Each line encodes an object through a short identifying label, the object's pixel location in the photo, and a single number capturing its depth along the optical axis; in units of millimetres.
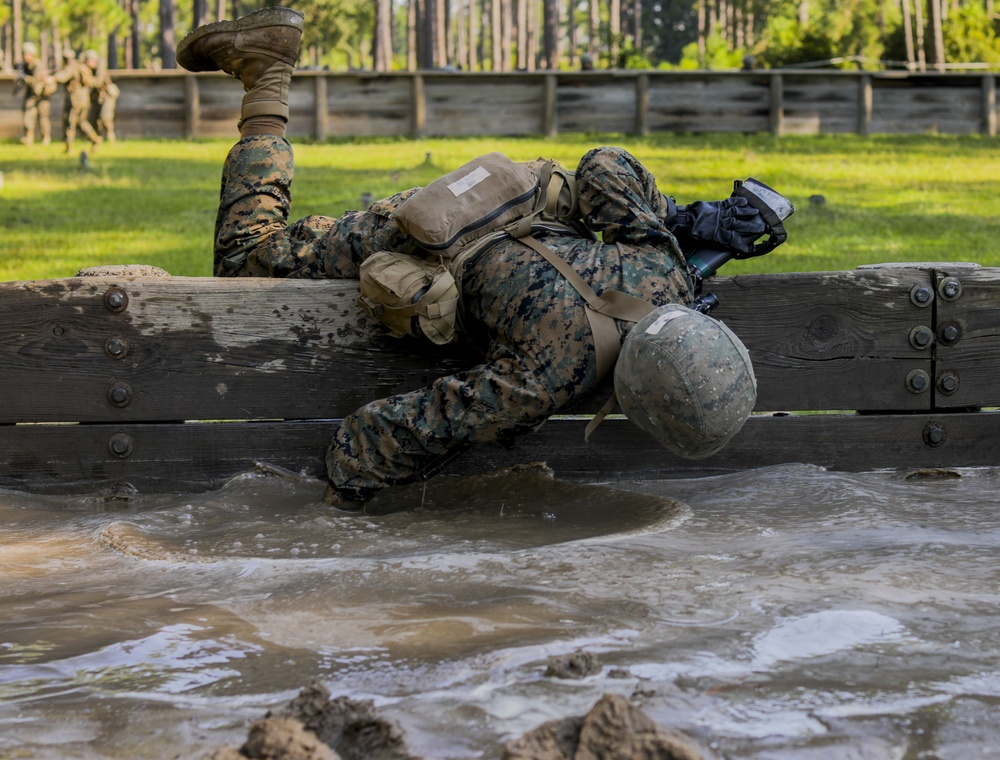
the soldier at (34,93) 20219
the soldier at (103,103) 19953
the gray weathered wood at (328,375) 4266
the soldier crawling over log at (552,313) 3609
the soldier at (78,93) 19156
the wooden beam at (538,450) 4352
